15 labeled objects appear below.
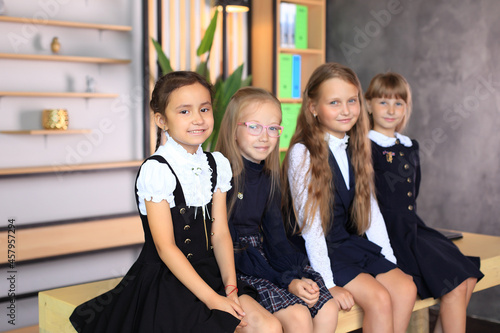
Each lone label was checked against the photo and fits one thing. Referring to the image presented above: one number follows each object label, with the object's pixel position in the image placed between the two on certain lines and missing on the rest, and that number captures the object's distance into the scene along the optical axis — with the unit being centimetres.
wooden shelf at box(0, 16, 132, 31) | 306
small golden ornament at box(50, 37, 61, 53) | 324
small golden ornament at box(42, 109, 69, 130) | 318
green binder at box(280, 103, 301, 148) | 399
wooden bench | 158
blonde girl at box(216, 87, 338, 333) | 169
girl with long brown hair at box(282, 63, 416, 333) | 179
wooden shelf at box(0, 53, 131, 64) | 307
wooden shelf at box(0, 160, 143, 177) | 304
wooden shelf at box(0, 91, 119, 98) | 304
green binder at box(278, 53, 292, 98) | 397
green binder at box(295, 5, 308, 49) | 406
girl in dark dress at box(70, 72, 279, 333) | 138
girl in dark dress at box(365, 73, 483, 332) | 198
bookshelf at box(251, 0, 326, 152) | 390
